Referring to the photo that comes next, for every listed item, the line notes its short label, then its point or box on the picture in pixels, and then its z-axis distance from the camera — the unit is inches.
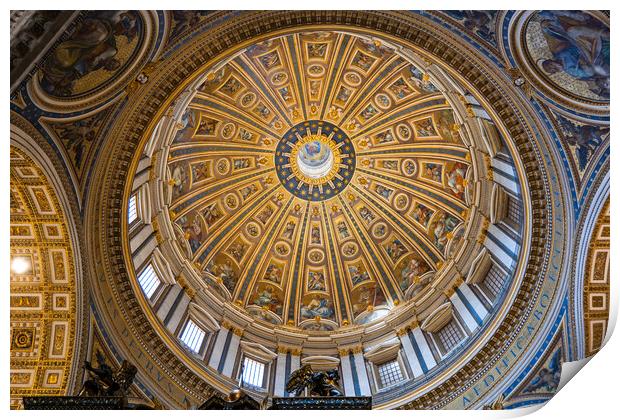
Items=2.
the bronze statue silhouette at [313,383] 669.3
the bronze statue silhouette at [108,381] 593.0
